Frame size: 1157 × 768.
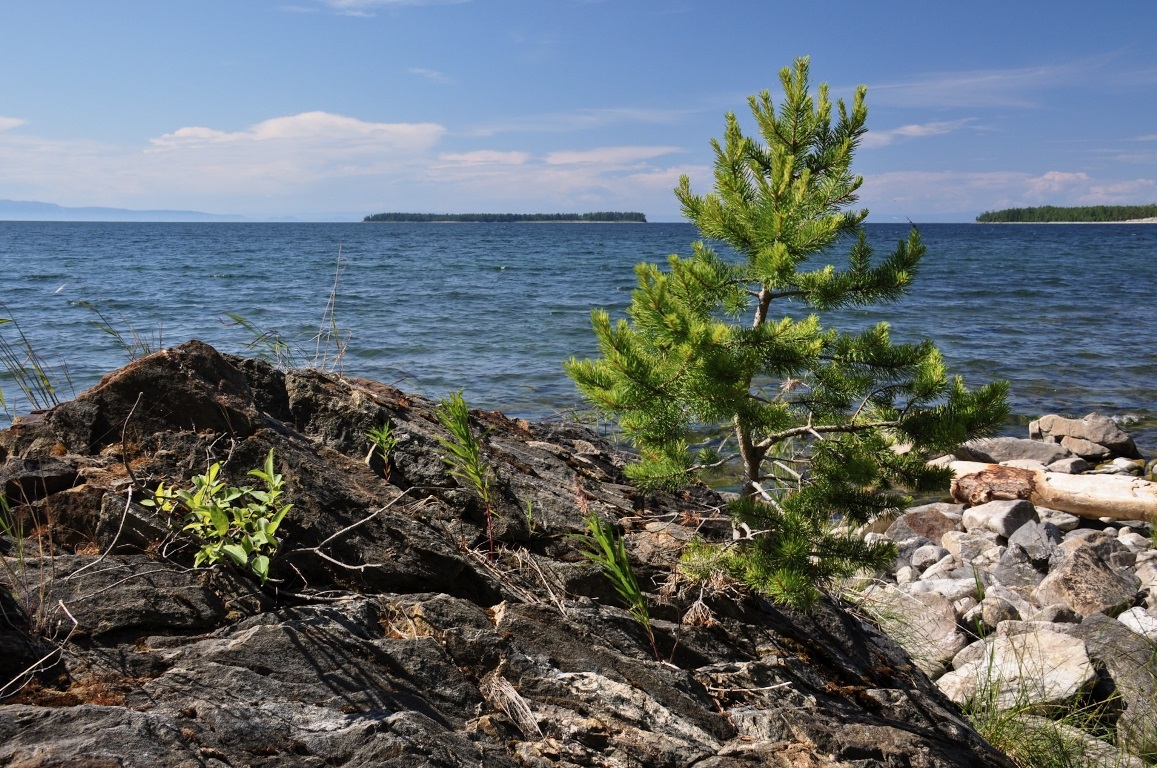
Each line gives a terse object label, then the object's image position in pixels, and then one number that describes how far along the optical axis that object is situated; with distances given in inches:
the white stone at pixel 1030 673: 157.1
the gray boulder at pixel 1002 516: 311.0
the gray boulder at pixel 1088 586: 225.6
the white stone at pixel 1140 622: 204.0
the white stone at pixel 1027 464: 375.6
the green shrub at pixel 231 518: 83.0
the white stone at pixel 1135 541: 294.4
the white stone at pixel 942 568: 268.8
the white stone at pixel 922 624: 183.8
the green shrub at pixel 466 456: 103.7
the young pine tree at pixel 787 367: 115.4
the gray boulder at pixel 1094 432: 428.1
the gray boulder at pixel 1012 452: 415.2
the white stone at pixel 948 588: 238.2
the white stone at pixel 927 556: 286.8
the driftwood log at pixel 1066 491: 333.8
